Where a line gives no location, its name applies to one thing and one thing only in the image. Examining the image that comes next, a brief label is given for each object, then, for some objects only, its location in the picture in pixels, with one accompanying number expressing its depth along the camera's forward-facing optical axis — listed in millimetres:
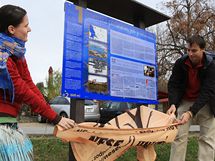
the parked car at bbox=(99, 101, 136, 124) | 17403
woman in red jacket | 2824
